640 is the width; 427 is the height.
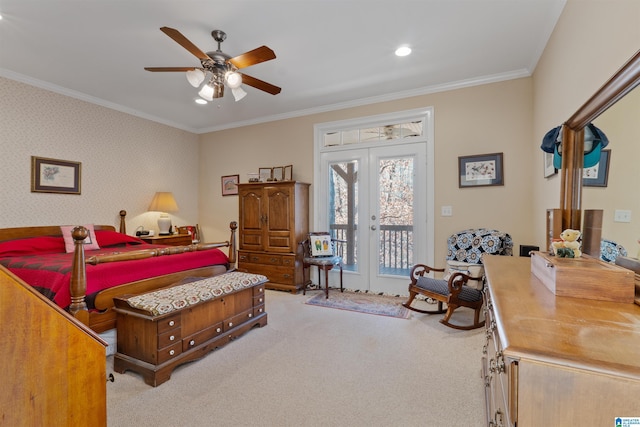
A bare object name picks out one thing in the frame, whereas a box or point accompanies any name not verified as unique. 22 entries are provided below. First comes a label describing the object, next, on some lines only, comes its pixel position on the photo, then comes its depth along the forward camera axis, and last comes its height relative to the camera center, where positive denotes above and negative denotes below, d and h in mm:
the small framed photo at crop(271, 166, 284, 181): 4746 +636
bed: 2035 -461
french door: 3930 +34
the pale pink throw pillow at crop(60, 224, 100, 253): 3438 -338
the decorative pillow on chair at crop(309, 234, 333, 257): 4232 -472
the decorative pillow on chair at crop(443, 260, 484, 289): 3158 -632
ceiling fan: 2287 +1229
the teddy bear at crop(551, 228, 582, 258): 1298 -150
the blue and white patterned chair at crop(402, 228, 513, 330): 2875 -673
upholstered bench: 2031 -863
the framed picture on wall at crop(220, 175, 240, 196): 5289 +520
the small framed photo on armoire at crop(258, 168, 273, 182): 4896 +650
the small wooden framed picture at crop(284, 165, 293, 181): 4707 +638
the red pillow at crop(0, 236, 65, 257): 3042 -367
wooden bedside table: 4434 -426
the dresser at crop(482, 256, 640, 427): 594 -316
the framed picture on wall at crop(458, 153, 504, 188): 3459 +512
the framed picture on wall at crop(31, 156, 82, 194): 3557 +470
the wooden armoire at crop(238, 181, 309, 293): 4242 -262
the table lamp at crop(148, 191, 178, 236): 4715 +89
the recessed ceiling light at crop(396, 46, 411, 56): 2875 +1616
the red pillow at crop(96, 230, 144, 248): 3732 -338
